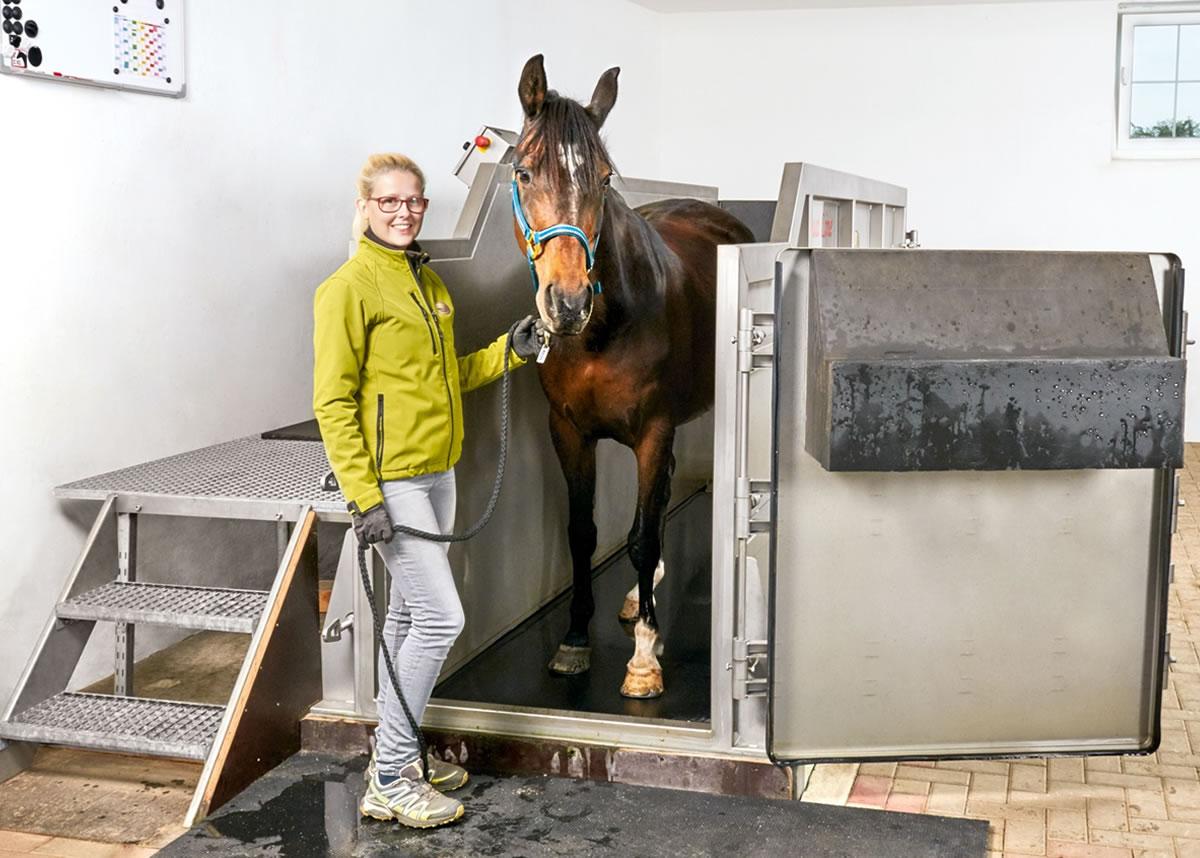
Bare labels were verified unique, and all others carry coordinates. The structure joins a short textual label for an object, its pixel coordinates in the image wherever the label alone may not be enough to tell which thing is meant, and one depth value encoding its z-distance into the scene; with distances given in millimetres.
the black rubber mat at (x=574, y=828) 2633
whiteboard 3219
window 8703
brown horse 2725
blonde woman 2551
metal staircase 2916
